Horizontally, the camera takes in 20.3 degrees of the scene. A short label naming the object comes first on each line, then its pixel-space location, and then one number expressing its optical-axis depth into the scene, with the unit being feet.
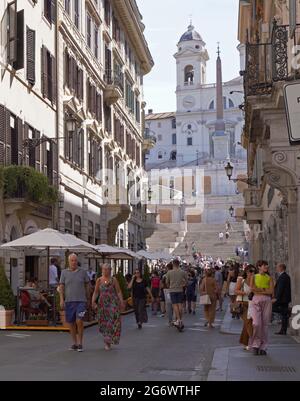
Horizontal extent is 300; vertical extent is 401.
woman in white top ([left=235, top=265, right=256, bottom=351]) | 48.55
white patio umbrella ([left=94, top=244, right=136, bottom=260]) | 94.84
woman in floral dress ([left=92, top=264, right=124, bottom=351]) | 49.90
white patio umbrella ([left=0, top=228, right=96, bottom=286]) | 69.05
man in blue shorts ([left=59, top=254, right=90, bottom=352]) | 48.80
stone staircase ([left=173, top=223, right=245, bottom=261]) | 312.09
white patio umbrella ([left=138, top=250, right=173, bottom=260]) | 129.39
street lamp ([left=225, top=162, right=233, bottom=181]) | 117.06
